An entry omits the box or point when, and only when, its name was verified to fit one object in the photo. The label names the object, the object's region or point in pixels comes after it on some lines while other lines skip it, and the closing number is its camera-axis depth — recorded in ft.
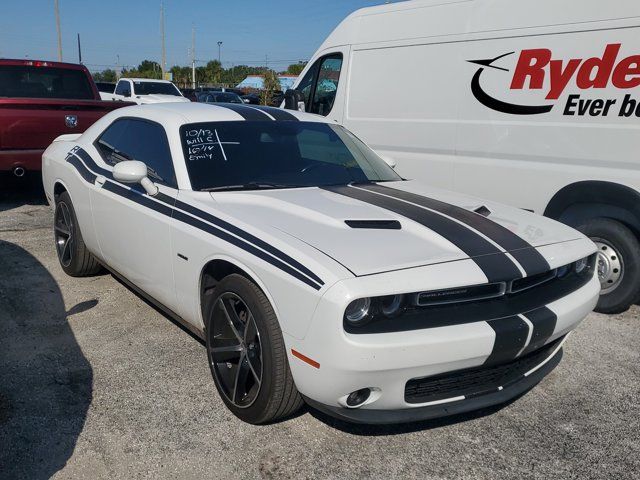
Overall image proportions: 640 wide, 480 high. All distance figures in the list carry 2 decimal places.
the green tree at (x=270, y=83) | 86.79
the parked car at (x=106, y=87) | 69.82
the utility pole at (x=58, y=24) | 128.36
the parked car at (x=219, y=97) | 76.02
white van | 14.52
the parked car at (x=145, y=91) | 55.21
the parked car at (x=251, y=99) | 89.90
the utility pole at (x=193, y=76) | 200.77
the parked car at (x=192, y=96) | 76.93
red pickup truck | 22.97
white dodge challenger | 7.98
